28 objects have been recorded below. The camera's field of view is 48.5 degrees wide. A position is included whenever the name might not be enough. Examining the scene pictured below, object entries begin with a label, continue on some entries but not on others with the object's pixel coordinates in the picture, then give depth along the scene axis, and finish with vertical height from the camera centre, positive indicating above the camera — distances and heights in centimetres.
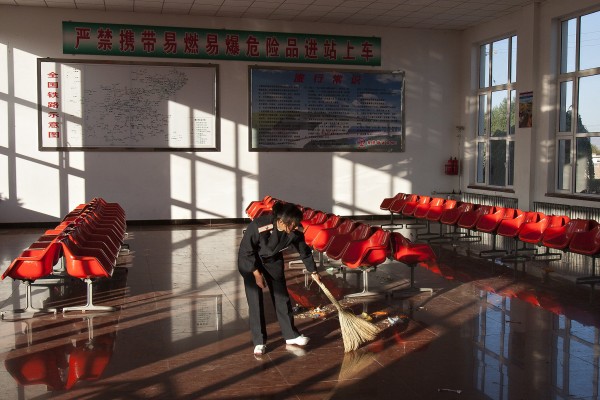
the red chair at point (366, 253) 652 -86
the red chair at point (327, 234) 748 -76
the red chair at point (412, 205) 1180 -68
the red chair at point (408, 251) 671 -86
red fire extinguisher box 1488 +0
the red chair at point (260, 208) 1021 -66
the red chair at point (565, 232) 781 -80
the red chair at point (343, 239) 703 -78
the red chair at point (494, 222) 934 -79
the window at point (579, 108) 1102 +101
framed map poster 1267 +118
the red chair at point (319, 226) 779 -72
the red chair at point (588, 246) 737 -89
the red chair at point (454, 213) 1033 -74
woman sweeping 475 -71
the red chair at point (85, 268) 605 -93
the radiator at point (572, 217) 837 -81
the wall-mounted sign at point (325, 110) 1381 +121
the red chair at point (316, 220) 841 -68
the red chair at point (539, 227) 841 -79
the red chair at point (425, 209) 1134 -73
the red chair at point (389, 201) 1274 -67
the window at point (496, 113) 1333 +112
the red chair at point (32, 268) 595 -91
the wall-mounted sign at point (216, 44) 1279 +247
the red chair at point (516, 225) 888 -80
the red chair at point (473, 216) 981 -74
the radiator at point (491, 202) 1051 -71
